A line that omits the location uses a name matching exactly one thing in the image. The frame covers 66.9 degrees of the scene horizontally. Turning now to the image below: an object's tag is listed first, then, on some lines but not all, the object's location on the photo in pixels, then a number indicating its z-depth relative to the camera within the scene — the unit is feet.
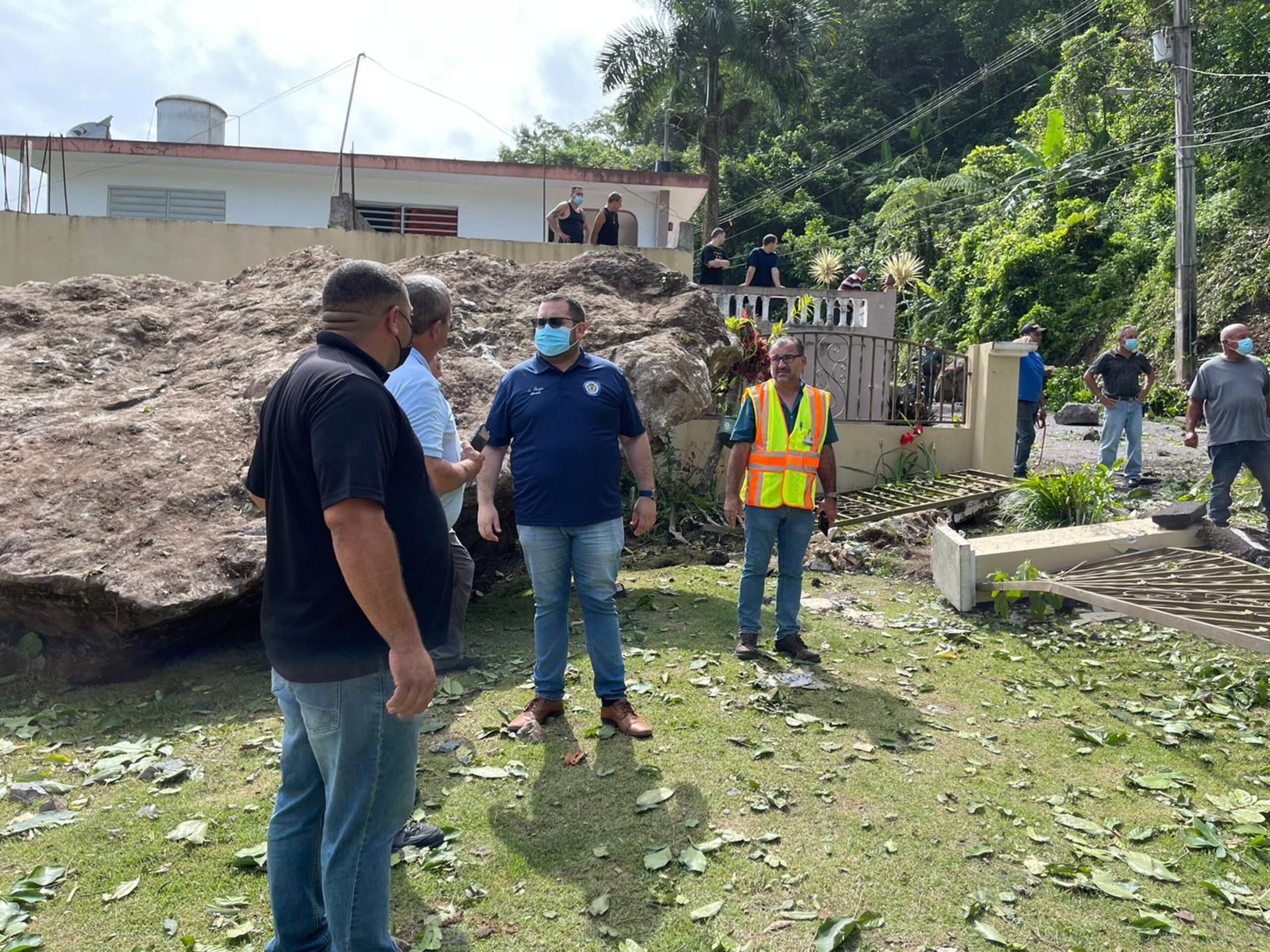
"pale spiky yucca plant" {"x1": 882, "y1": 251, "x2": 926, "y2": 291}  65.58
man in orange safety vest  18.04
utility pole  60.85
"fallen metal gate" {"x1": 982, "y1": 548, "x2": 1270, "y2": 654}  16.43
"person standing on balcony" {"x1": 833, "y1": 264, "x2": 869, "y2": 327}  45.55
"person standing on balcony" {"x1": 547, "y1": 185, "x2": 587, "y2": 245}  44.32
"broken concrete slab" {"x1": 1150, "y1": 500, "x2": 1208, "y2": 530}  24.35
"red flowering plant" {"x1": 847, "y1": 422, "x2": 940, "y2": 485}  36.24
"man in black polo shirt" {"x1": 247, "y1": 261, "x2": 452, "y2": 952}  7.38
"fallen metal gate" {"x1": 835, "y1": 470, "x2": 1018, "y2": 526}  31.12
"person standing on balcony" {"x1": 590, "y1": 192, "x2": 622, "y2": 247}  42.73
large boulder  17.01
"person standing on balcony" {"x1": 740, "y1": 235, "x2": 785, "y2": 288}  45.14
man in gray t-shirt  26.66
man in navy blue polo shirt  14.28
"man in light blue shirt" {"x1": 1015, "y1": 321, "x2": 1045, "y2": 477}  38.22
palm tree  83.76
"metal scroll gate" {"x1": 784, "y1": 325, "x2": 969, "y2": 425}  38.09
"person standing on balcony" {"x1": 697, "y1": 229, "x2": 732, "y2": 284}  45.11
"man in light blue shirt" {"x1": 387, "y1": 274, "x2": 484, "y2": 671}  11.88
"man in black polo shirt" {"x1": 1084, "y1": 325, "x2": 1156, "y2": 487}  35.78
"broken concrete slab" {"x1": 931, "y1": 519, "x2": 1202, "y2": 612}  22.97
